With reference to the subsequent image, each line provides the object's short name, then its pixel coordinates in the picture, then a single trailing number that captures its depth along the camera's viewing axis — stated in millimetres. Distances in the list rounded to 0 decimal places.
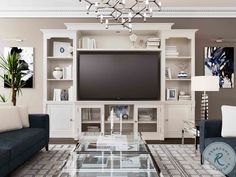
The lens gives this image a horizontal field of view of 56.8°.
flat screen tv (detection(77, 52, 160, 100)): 4344
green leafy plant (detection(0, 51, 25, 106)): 4163
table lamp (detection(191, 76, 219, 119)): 3365
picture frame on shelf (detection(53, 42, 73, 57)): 4404
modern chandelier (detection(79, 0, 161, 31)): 4159
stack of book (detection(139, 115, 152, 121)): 4297
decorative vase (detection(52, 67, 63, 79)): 4373
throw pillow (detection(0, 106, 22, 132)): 2973
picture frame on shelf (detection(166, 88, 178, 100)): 4360
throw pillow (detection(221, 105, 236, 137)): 2750
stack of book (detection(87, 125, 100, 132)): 4300
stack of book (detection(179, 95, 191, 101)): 4315
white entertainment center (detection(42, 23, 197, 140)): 4252
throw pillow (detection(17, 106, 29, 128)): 3276
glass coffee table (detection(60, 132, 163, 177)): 1883
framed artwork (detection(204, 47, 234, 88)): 4485
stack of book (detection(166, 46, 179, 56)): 4323
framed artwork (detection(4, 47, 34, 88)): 4532
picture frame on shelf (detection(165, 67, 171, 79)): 4369
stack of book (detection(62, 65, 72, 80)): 4383
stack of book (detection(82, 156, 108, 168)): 2050
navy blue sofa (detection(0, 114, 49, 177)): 2247
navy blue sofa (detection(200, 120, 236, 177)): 2839
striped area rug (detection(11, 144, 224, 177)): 2623
